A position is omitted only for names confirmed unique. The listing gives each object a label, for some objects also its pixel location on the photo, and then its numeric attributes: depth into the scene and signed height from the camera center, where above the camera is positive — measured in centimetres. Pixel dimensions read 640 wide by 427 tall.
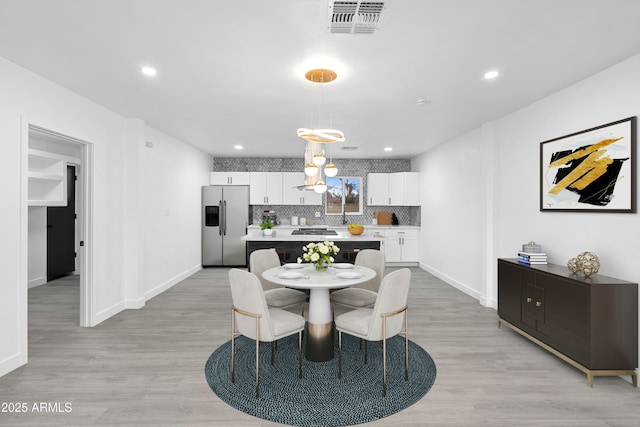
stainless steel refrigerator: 711 -29
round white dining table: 281 -84
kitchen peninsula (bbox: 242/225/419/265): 471 -45
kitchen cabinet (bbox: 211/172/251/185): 755 +77
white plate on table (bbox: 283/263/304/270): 333 -56
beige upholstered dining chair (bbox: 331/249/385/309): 326 -82
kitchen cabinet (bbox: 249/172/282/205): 755 +54
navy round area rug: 219 -131
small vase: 313 -52
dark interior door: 586 -45
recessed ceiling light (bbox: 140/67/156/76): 281 +122
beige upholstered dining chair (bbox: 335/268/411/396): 243 -81
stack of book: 332 -46
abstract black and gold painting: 263 +39
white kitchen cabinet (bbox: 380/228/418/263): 740 -74
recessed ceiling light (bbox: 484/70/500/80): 288 +122
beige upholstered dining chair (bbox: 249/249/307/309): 329 -82
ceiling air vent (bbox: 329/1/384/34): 183 +114
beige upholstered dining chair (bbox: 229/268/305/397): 242 -80
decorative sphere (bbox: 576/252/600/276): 270 -42
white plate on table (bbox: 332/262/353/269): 336 -55
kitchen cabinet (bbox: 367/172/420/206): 754 +53
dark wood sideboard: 252 -87
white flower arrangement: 302 -38
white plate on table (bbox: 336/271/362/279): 282 -55
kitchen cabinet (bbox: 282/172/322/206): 758 +43
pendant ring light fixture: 287 +72
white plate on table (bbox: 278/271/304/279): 284 -55
